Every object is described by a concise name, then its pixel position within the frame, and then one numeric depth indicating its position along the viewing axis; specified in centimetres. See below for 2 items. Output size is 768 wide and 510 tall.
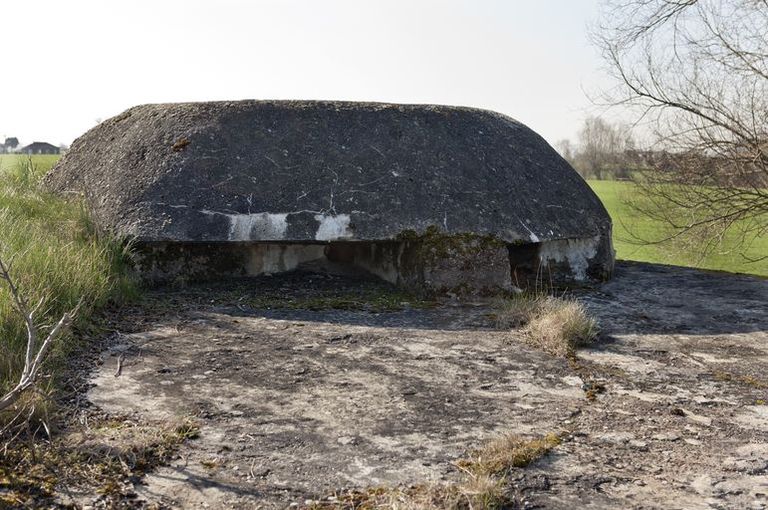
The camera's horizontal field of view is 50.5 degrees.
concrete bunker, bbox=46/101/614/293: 709
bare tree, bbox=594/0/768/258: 856
